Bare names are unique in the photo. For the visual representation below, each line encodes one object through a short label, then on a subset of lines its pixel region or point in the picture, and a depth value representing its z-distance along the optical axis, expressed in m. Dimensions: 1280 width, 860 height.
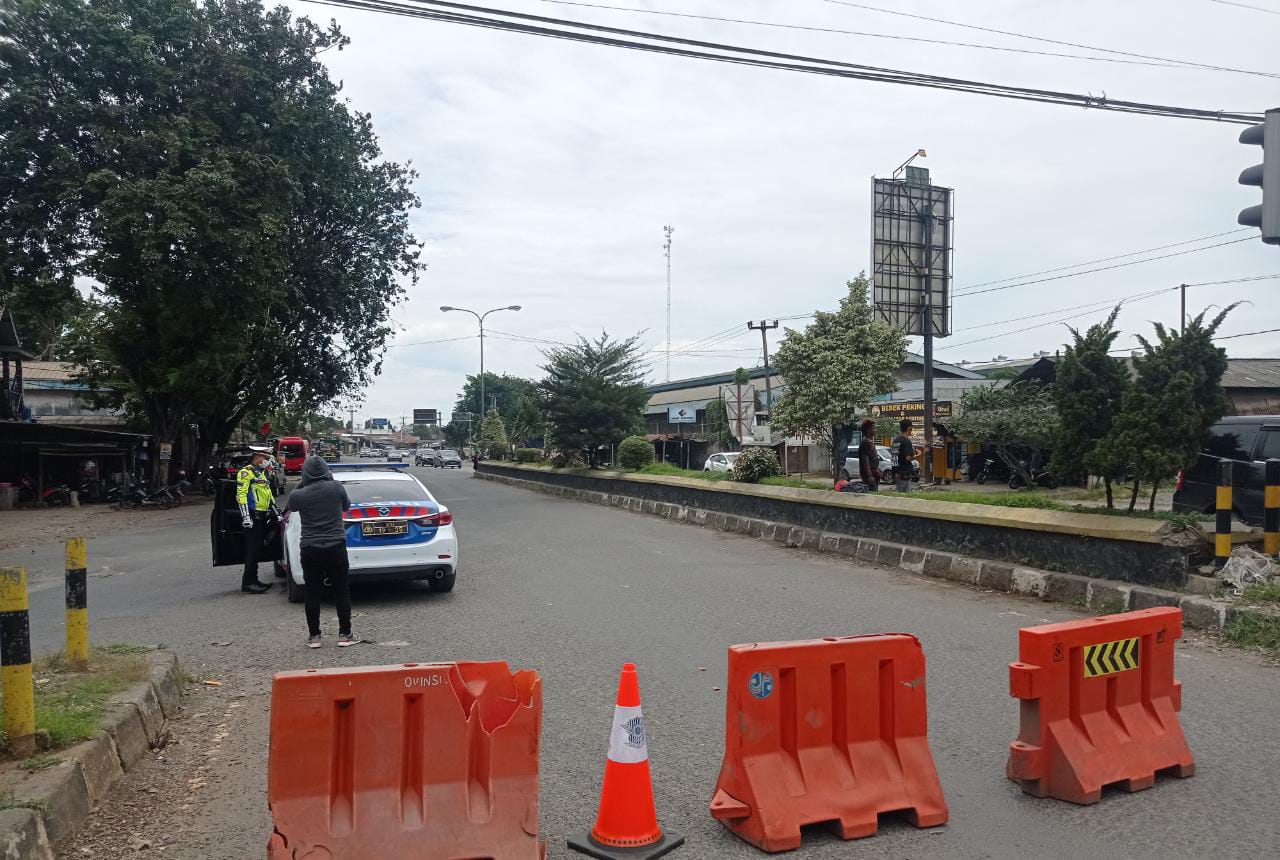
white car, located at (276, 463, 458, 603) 10.16
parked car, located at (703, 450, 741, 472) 38.44
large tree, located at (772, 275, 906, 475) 20.56
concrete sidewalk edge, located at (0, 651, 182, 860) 3.68
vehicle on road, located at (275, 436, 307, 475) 55.16
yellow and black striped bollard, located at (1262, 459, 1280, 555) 9.08
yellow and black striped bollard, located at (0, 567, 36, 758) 4.50
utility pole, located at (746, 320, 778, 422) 48.62
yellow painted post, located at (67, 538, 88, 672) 6.27
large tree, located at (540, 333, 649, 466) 29.19
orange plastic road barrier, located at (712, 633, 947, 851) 4.21
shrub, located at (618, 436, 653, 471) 27.12
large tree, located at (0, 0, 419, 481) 24.80
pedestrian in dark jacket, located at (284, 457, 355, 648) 8.17
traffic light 6.22
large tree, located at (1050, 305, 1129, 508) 10.08
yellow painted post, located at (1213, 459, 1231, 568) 8.66
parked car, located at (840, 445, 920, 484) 21.39
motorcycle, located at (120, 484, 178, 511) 29.17
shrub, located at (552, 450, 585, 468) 31.45
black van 11.91
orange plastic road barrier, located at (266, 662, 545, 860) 3.77
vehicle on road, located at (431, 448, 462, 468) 72.62
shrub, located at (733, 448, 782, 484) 18.91
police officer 11.02
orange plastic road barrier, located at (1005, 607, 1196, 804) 4.60
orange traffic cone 4.05
